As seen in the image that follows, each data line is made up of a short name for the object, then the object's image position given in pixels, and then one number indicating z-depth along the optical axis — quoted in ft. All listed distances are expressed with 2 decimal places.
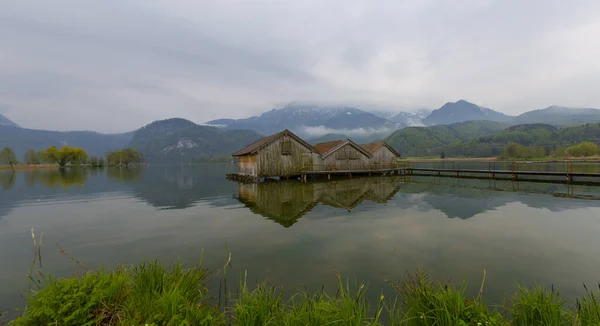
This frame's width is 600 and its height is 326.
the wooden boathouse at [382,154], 154.10
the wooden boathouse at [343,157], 136.56
